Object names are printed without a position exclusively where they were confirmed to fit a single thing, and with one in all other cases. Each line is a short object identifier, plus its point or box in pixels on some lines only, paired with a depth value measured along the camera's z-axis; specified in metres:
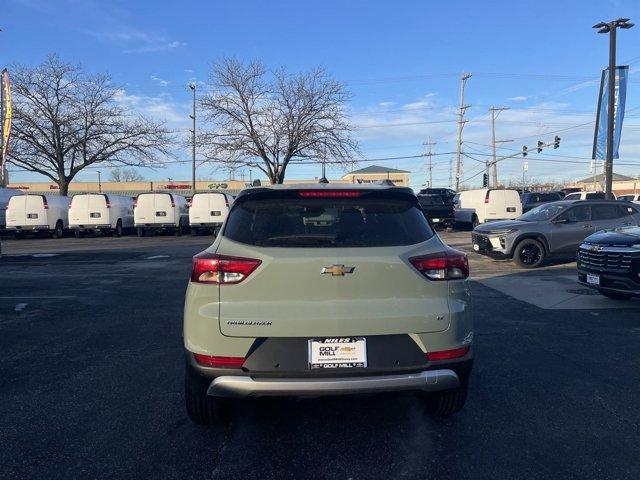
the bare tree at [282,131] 31.23
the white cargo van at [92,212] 23.28
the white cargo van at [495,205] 23.44
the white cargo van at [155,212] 23.27
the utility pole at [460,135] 52.16
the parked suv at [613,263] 7.22
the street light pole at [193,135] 33.83
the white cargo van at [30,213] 23.03
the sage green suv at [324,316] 3.18
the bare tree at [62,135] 31.11
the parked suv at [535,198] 27.44
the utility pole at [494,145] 57.25
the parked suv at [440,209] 23.33
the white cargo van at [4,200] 24.12
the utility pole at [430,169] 92.12
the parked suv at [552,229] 12.48
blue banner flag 20.53
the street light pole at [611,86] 20.41
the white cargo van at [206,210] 22.95
